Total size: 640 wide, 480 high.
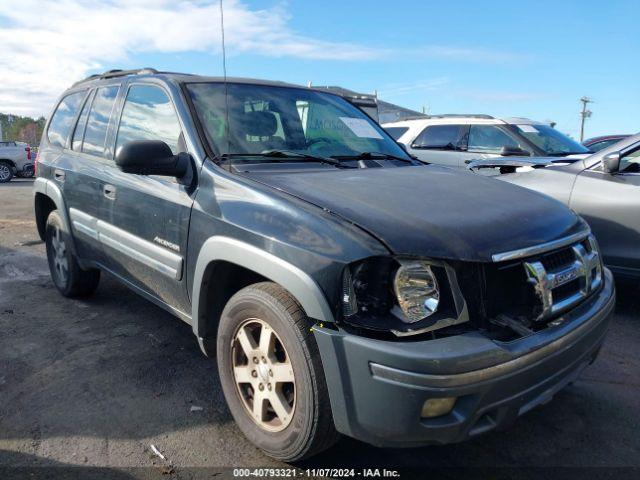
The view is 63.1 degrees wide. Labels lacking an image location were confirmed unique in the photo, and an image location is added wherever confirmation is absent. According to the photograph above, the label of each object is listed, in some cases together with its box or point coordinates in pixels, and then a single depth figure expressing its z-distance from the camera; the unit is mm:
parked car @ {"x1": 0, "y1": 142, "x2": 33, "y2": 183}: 18000
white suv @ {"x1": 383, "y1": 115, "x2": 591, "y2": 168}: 7648
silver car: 4246
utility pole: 51938
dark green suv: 1965
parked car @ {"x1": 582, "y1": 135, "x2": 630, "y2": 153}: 11767
